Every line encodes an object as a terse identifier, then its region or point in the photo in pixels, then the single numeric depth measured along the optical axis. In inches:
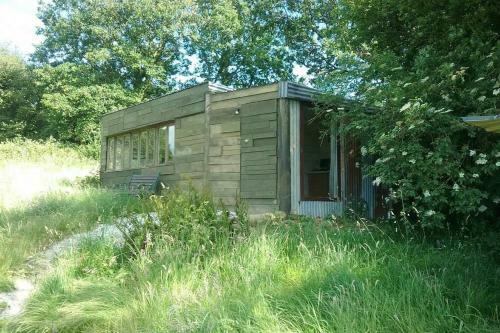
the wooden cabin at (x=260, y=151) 374.6
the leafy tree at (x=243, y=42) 1035.3
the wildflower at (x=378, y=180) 258.5
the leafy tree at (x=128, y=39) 1037.2
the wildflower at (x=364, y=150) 285.0
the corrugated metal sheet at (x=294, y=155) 373.1
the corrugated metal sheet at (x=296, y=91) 370.0
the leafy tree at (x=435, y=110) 235.1
